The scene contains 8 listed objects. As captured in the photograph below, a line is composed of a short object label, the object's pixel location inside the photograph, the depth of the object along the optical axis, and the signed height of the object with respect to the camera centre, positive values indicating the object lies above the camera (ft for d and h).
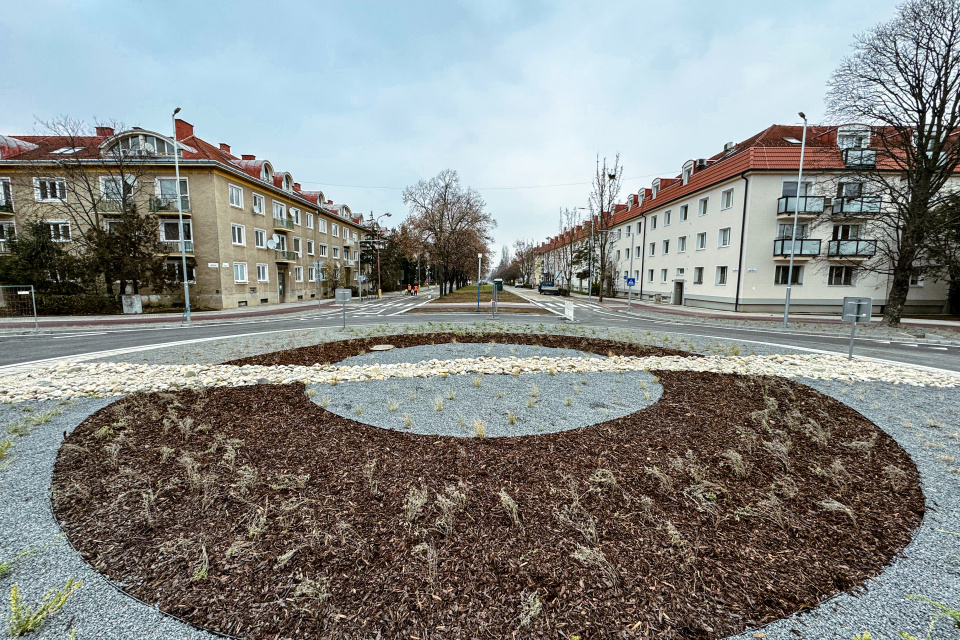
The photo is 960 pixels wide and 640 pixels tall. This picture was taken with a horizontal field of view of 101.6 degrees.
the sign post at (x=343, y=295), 48.83 -2.67
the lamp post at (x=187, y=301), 62.18 -4.74
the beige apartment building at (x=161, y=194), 83.35 +16.63
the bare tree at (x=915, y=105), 54.34 +26.00
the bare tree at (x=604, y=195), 120.47 +26.05
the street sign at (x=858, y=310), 30.40 -2.11
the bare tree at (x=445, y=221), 138.72 +19.98
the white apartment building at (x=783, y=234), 79.82 +10.30
